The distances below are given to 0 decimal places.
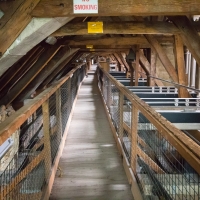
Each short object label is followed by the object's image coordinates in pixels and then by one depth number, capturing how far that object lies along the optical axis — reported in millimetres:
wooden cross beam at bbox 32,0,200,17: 2270
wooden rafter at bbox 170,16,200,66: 3074
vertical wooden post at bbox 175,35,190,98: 3852
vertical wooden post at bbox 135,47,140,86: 5749
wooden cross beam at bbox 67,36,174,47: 5180
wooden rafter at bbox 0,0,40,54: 2316
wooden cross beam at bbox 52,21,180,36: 3480
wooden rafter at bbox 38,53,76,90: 6707
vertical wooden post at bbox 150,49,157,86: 5832
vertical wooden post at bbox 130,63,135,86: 7217
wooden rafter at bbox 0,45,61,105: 4637
